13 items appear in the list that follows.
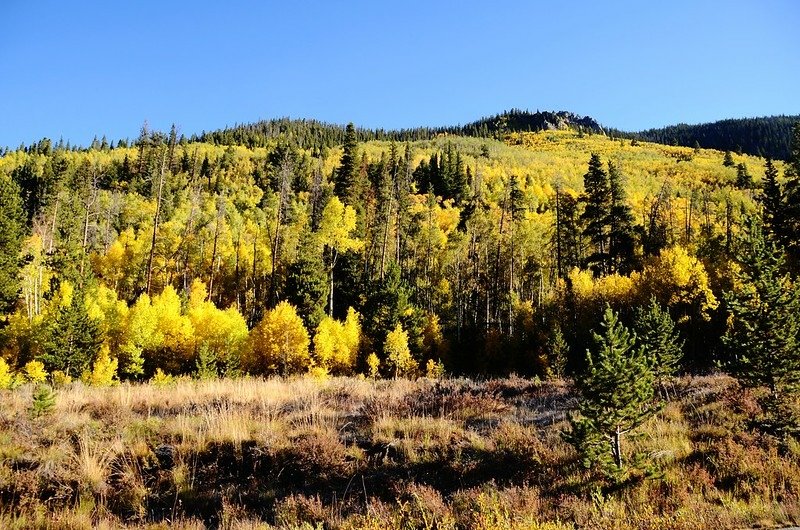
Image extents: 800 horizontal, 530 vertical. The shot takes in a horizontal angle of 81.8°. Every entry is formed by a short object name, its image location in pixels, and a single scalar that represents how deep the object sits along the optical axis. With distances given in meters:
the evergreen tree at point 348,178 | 61.41
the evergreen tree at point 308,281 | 42.19
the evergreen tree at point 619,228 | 47.62
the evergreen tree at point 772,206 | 38.91
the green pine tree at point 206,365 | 26.54
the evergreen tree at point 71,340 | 34.16
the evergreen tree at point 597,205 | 48.12
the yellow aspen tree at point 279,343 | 35.56
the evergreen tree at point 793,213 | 37.19
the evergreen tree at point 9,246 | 43.03
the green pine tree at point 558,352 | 34.56
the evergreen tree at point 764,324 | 8.55
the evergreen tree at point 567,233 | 53.72
